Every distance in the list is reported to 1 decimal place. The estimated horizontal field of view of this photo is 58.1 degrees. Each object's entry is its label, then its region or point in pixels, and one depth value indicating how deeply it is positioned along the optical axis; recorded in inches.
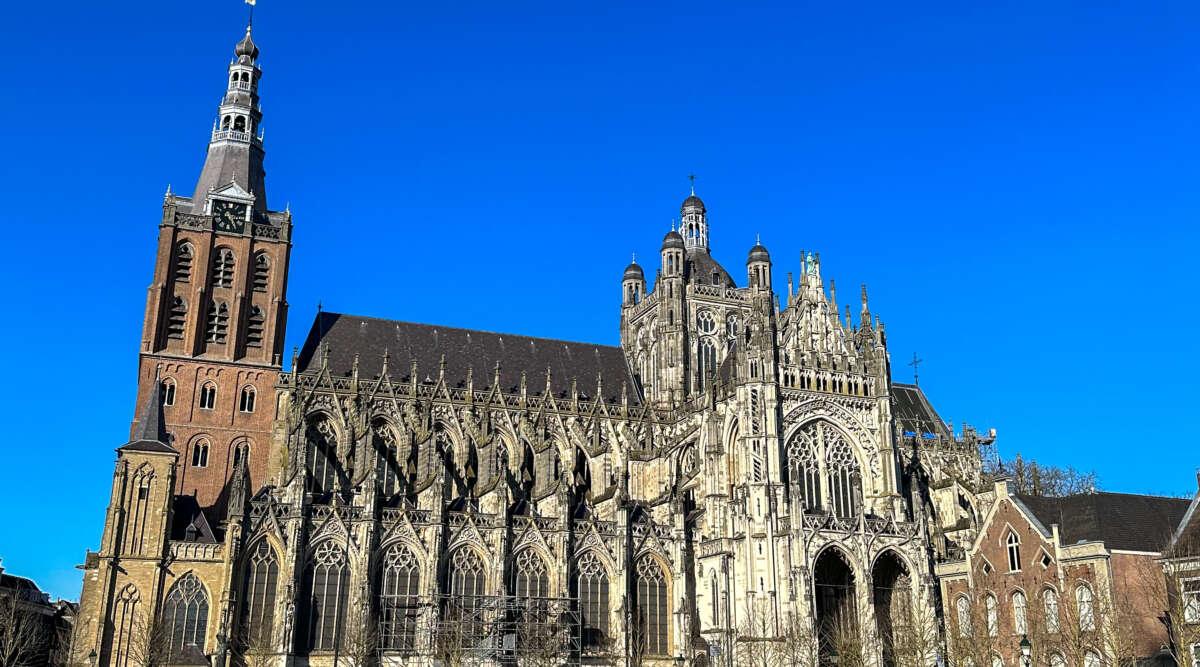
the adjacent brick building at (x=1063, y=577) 1891.0
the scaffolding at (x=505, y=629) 2256.4
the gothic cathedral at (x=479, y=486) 2234.3
